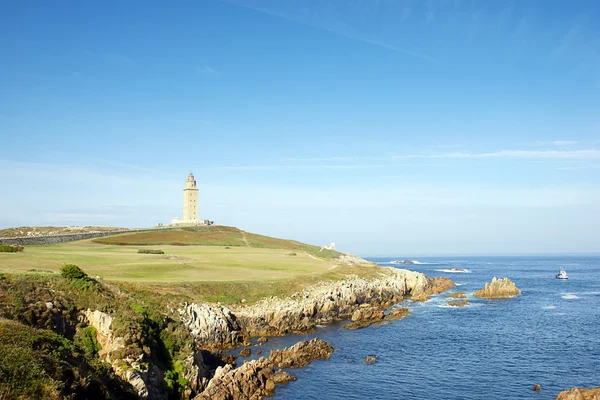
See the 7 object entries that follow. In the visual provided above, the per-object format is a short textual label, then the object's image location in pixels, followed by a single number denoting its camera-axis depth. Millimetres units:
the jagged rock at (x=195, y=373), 36594
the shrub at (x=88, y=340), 33594
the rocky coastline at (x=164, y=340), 33188
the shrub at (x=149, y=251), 98538
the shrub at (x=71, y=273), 40031
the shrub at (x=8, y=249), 70562
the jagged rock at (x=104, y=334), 33281
